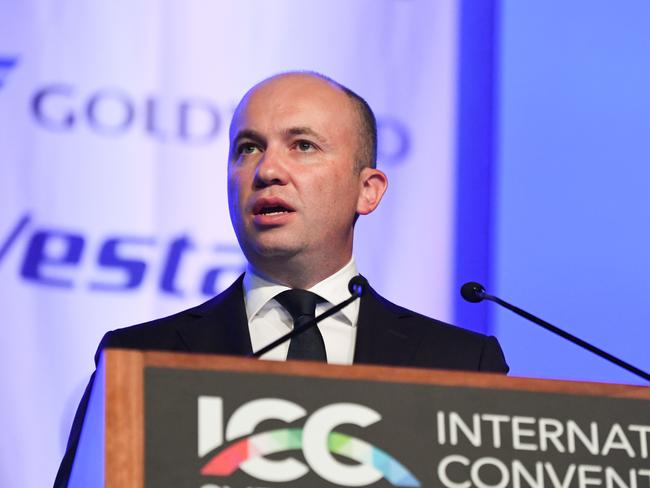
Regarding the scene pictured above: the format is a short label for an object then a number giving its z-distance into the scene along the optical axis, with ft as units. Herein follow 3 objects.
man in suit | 14.08
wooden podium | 8.13
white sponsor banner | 17.61
